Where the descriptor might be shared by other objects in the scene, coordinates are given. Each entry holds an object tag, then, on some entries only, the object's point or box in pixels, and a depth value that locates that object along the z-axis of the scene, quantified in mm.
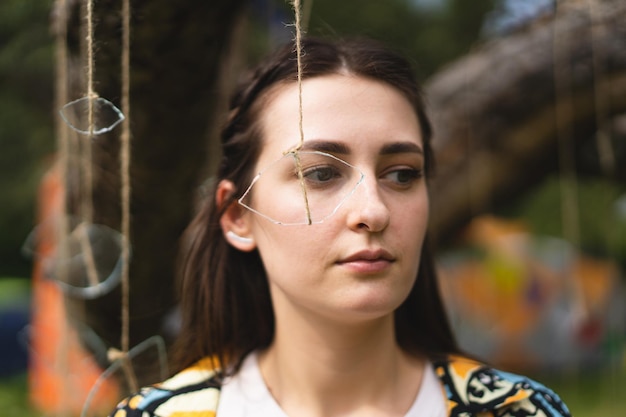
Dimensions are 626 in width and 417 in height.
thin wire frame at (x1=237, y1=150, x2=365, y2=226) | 1163
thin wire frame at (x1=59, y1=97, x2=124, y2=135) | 1308
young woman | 1178
